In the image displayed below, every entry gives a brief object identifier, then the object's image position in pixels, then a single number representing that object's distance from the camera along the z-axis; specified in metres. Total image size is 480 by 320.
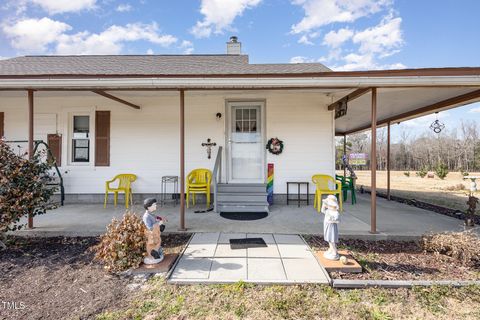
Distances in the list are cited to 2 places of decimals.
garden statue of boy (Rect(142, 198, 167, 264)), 2.65
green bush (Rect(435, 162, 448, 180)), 14.90
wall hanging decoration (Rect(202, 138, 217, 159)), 5.89
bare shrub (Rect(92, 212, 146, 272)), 2.63
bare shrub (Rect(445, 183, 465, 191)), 10.44
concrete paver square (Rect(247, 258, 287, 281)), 2.47
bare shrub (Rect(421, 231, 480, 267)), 2.84
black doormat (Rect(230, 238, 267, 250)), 3.25
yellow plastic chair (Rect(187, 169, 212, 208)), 5.43
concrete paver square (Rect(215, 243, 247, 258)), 2.98
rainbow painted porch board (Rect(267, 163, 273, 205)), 5.68
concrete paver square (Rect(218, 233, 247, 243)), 3.50
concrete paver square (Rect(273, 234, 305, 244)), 3.39
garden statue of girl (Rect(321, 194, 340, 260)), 2.65
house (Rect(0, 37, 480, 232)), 5.77
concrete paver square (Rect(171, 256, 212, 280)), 2.51
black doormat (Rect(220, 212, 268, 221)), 4.55
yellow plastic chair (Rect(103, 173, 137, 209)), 5.55
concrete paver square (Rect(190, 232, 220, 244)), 3.43
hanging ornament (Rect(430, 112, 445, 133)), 5.61
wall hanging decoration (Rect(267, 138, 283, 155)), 5.77
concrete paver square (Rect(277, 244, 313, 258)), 2.98
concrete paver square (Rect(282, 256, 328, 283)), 2.46
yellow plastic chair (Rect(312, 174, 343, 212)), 5.09
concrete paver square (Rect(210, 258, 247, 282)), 2.48
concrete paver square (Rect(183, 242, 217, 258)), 2.99
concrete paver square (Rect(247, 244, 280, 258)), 2.96
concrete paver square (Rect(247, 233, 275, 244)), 3.42
